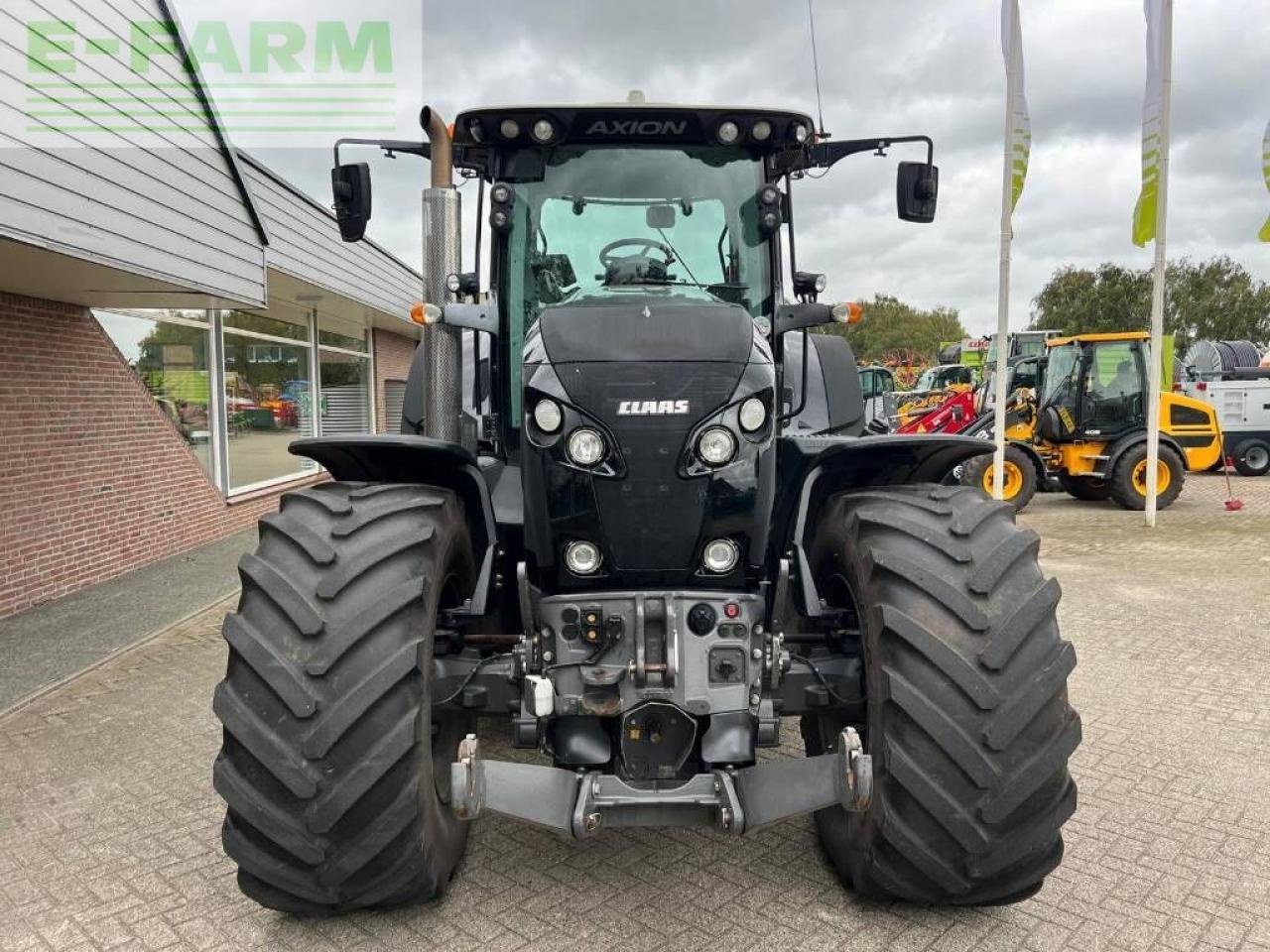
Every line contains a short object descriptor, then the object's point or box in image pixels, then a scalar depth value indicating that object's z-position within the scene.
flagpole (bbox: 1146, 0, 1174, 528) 10.14
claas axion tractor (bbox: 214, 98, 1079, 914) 2.45
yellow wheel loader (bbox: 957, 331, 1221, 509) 12.44
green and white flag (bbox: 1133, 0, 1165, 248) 10.21
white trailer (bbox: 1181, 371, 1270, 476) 17.33
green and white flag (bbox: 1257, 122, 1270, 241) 11.50
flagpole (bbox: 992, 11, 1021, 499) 11.03
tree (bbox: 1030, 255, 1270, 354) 43.00
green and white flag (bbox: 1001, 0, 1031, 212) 11.02
